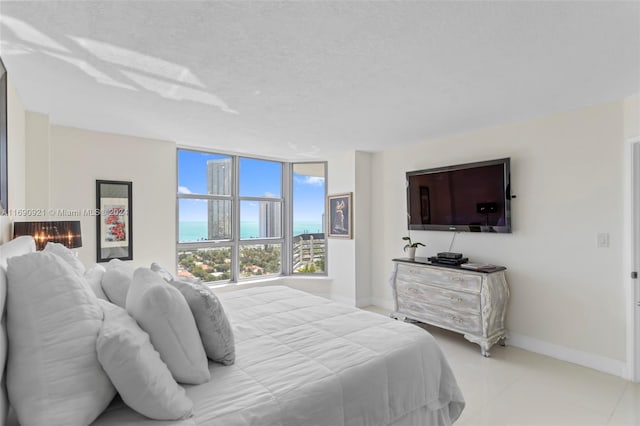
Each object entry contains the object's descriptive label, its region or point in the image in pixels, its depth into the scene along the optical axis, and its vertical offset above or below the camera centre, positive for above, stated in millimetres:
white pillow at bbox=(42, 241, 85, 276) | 1683 -220
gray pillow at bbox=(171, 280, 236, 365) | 1557 -527
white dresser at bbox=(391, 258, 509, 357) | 3318 -927
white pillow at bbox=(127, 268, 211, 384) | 1354 -481
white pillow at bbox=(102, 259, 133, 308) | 1666 -368
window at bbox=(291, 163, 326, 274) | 5656 -10
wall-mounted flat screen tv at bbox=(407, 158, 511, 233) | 3570 +186
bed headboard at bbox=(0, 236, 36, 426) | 973 -391
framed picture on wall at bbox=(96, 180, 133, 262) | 3807 -76
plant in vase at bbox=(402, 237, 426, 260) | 4199 -453
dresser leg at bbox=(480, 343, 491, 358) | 3265 -1354
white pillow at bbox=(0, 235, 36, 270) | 1312 -165
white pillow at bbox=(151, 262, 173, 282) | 1900 -352
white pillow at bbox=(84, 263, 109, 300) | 1702 -353
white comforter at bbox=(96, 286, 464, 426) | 1297 -730
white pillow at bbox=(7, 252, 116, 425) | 987 -422
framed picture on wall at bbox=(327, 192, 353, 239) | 5055 -26
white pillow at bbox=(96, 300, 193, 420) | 1107 -553
